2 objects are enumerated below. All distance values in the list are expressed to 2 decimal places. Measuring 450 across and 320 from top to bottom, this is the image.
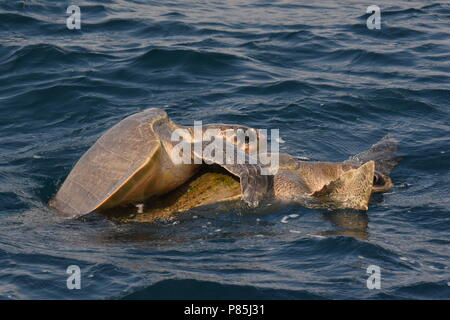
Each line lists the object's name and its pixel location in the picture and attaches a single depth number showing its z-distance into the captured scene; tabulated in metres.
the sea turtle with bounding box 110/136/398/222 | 6.27
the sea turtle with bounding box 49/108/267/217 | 6.15
